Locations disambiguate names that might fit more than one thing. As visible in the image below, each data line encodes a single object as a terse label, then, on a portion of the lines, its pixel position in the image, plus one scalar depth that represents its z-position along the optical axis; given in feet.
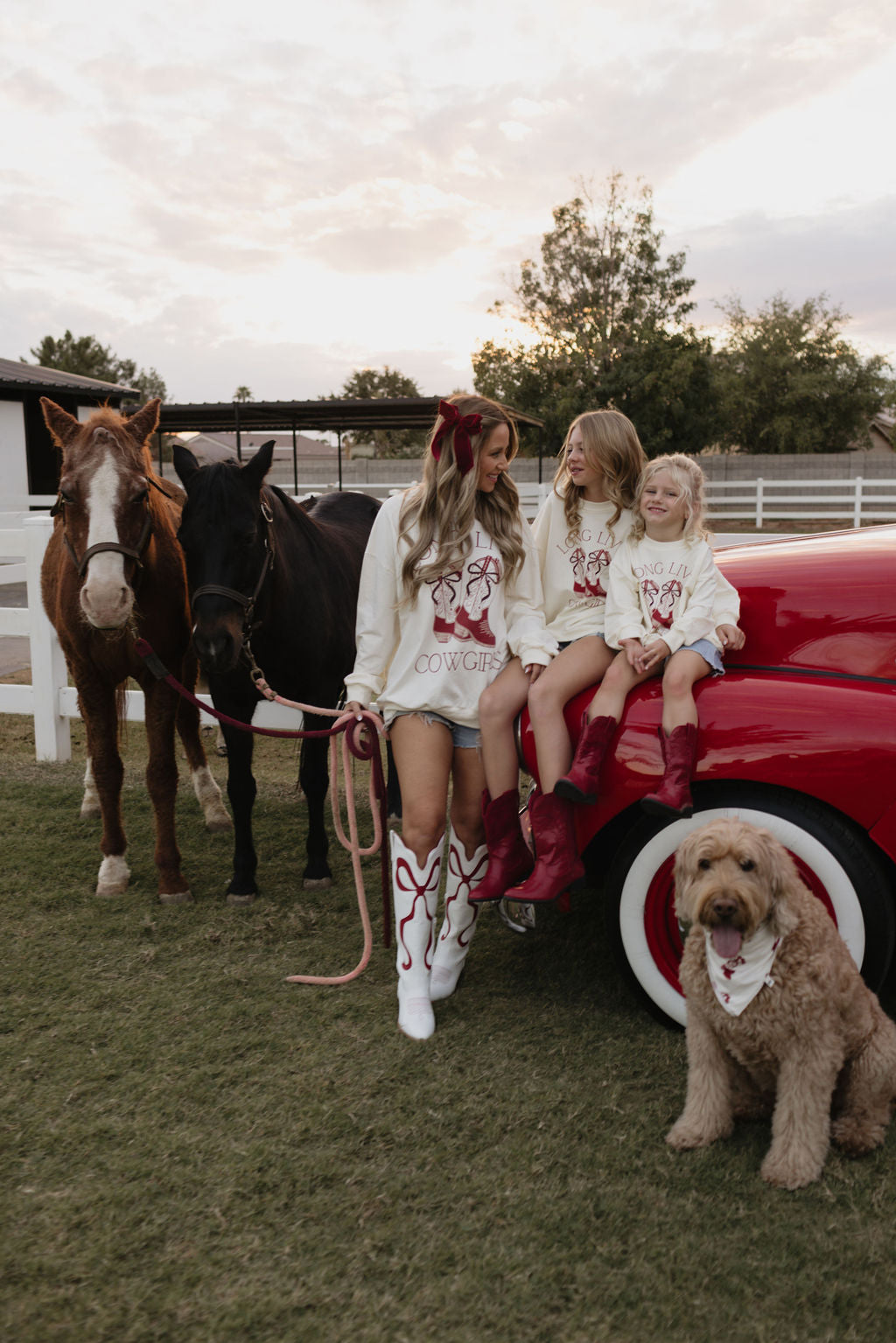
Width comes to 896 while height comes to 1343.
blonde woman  10.14
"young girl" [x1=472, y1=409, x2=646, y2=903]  9.37
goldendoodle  7.37
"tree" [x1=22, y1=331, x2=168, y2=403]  191.52
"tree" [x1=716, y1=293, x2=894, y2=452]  142.10
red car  8.71
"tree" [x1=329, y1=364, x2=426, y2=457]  228.02
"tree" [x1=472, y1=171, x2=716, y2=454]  117.19
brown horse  11.71
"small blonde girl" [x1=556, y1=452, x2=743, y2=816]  8.95
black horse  11.75
